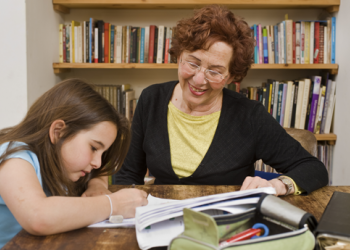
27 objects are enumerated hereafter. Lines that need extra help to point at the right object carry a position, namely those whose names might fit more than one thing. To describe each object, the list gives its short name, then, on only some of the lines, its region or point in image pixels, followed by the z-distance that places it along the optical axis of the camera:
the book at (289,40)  2.24
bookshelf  2.19
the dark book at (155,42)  2.31
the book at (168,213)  0.66
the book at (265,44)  2.27
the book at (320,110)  2.26
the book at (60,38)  2.33
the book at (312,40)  2.25
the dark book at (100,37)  2.31
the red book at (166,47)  2.30
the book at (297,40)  2.26
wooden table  0.66
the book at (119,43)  2.31
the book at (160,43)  2.30
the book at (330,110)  2.25
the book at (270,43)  2.27
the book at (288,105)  2.27
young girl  0.71
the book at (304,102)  2.25
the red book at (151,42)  2.30
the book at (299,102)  2.26
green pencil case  0.52
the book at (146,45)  2.30
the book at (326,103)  2.25
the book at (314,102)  2.25
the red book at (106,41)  2.31
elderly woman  1.29
